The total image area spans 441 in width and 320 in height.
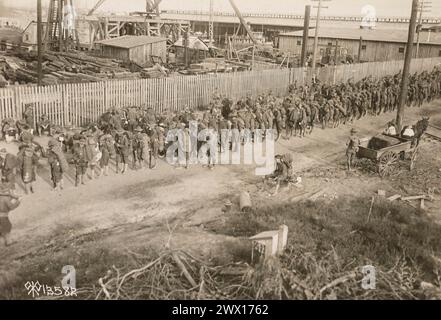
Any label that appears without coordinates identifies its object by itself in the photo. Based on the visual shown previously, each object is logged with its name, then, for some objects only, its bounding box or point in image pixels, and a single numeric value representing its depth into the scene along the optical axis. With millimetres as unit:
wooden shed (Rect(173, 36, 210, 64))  38219
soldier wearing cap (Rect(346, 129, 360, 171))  15875
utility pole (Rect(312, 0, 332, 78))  27138
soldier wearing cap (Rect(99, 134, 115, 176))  14266
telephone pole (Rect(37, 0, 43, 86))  18672
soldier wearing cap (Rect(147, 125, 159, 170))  15477
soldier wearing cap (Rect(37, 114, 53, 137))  17797
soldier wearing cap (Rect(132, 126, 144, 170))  15023
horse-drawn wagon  15805
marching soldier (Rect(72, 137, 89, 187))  13406
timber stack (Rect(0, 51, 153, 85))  24750
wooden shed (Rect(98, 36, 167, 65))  32812
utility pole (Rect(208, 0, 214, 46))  49688
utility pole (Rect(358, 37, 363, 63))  44053
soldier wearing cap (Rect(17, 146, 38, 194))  12617
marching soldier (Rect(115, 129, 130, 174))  14695
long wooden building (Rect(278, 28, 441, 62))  45938
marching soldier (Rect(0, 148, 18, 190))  12239
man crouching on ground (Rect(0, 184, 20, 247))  10125
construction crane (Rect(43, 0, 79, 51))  35906
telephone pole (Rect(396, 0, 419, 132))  20039
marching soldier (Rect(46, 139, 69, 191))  12797
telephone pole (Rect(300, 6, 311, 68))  28539
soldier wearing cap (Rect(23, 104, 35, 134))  17362
